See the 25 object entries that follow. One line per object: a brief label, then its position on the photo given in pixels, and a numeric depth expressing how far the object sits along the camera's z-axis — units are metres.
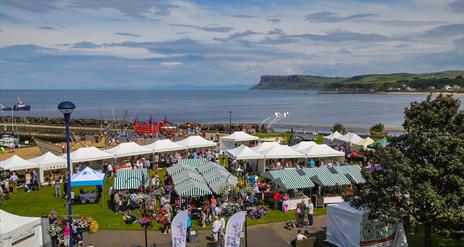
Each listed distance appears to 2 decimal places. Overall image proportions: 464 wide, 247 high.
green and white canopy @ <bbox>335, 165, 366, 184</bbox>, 20.95
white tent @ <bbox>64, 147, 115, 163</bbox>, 26.49
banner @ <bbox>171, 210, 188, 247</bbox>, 13.27
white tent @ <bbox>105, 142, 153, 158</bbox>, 28.52
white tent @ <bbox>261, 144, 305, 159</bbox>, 26.95
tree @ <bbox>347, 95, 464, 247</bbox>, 12.54
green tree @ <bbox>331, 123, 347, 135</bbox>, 42.55
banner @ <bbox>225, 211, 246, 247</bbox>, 13.27
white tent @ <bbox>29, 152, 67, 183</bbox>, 25.12
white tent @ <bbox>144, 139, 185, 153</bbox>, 30.44
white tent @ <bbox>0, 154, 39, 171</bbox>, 24.14
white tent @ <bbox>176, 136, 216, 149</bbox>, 32.31
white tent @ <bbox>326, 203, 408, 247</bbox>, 14.27
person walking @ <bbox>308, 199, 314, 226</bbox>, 17.80
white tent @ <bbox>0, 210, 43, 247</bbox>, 12.63
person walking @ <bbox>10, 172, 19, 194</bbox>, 23.89
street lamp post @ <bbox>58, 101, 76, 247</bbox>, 11.20
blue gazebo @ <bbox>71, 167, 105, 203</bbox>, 21.14
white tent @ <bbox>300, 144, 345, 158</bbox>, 27.75
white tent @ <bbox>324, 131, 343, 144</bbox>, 36.99
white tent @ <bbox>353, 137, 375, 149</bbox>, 33.19
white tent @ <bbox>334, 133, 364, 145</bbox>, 34.25
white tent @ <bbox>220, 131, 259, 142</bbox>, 33.43
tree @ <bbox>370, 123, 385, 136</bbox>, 48.35
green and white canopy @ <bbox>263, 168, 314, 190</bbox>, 20.14
